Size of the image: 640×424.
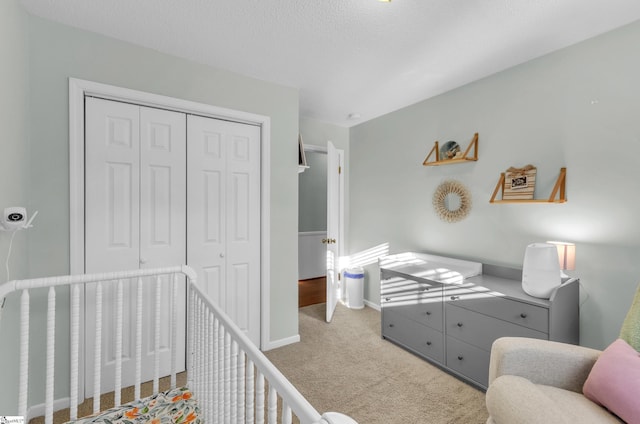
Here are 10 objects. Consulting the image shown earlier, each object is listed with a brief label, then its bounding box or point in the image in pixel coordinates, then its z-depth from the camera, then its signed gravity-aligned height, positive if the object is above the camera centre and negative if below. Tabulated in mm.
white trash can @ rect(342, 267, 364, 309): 3664 -921
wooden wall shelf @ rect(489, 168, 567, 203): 2064 +158
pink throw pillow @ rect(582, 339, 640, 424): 1103 -670
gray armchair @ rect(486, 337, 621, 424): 1142 -736
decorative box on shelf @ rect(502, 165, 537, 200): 2219 +238
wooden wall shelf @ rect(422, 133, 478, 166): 2592 +541
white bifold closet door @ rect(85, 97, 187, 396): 1933 +65
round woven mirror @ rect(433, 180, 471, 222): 2701 +128
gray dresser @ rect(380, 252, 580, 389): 1852 -694
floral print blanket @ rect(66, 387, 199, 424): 1224 -850
